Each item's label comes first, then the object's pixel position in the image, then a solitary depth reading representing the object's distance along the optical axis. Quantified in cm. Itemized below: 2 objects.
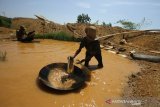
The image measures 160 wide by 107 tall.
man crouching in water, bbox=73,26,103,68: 287
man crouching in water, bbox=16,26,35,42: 485
